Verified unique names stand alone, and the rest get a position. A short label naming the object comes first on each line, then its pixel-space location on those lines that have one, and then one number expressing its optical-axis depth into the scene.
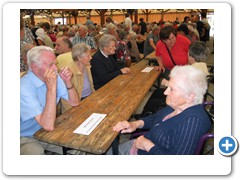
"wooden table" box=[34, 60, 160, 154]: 1.34
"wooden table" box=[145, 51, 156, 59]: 4.46
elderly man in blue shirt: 1.45
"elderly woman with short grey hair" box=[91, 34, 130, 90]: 2.85
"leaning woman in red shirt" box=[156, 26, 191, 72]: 3.28
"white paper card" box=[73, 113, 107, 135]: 1.45
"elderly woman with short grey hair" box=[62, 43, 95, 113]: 2.35
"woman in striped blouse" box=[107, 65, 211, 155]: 1.28
